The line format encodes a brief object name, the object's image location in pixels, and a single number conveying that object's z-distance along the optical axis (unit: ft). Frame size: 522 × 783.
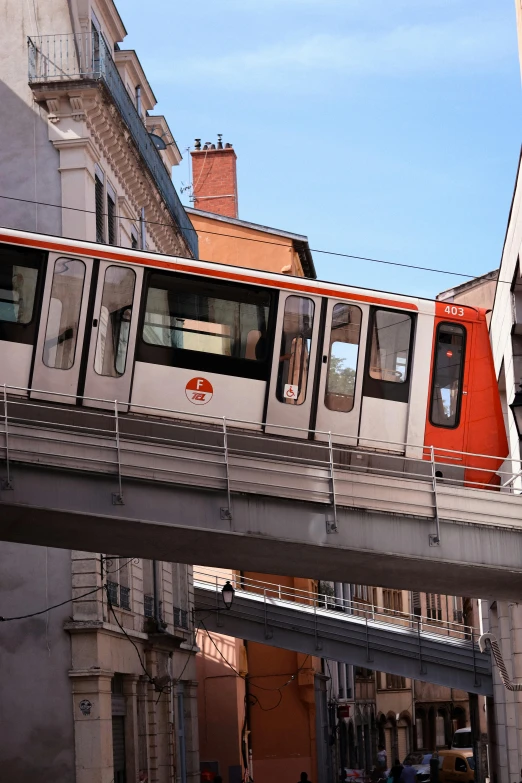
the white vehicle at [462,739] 179.93
